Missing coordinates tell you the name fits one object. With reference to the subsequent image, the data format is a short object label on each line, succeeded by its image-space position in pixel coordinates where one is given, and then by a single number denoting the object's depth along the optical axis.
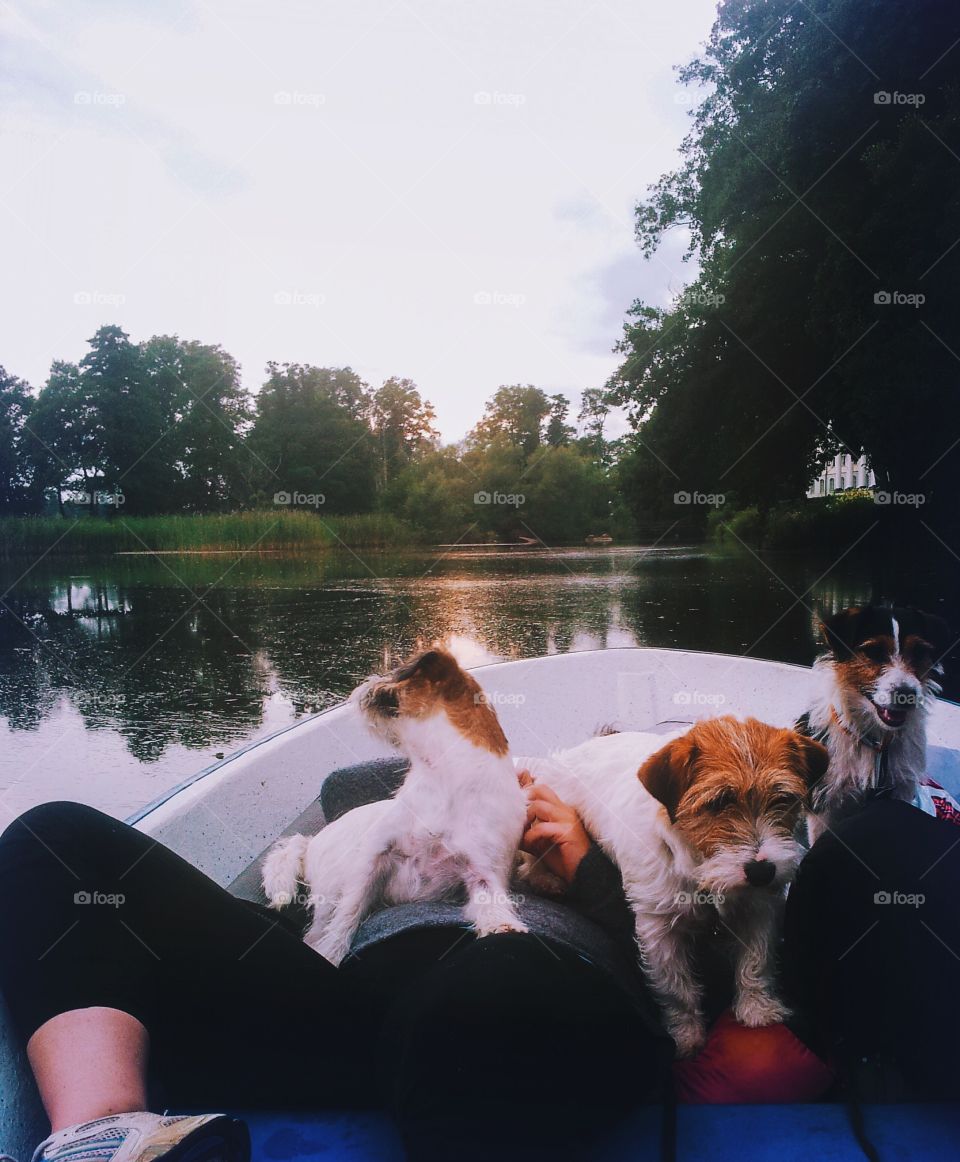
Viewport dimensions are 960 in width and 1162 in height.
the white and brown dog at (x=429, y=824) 1.03
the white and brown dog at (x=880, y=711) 1.01
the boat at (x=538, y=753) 0.88
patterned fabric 1.05
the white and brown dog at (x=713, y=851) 0.92
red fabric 0.92
